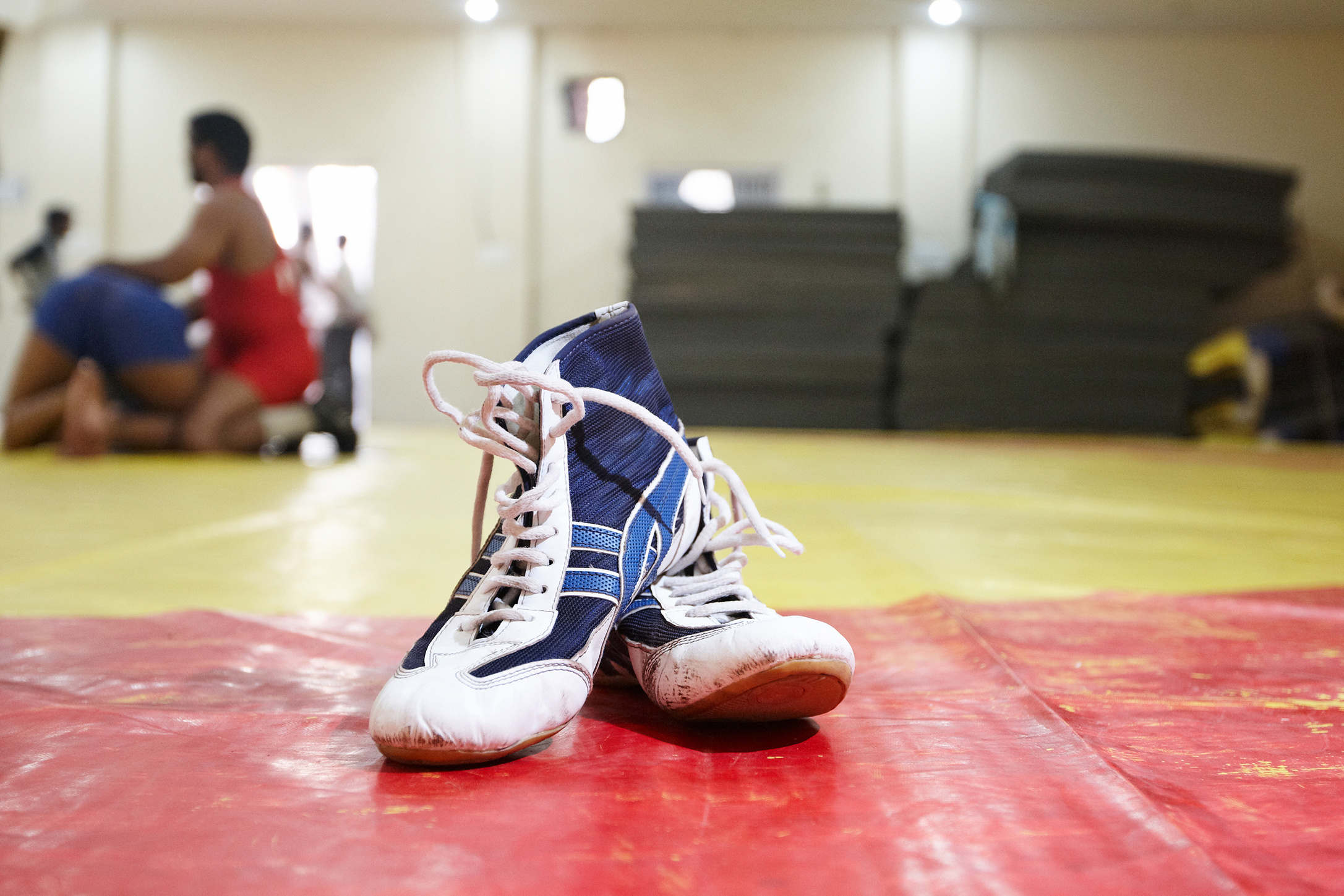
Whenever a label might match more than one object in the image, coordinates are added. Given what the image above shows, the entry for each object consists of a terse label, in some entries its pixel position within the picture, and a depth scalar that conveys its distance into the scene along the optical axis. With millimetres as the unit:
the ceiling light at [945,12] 6652
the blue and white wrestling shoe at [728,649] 634
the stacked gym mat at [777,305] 6352
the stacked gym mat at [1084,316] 6258
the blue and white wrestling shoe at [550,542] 593
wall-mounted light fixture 7160
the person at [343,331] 6918
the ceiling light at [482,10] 6781
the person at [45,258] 6766
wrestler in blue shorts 3182
